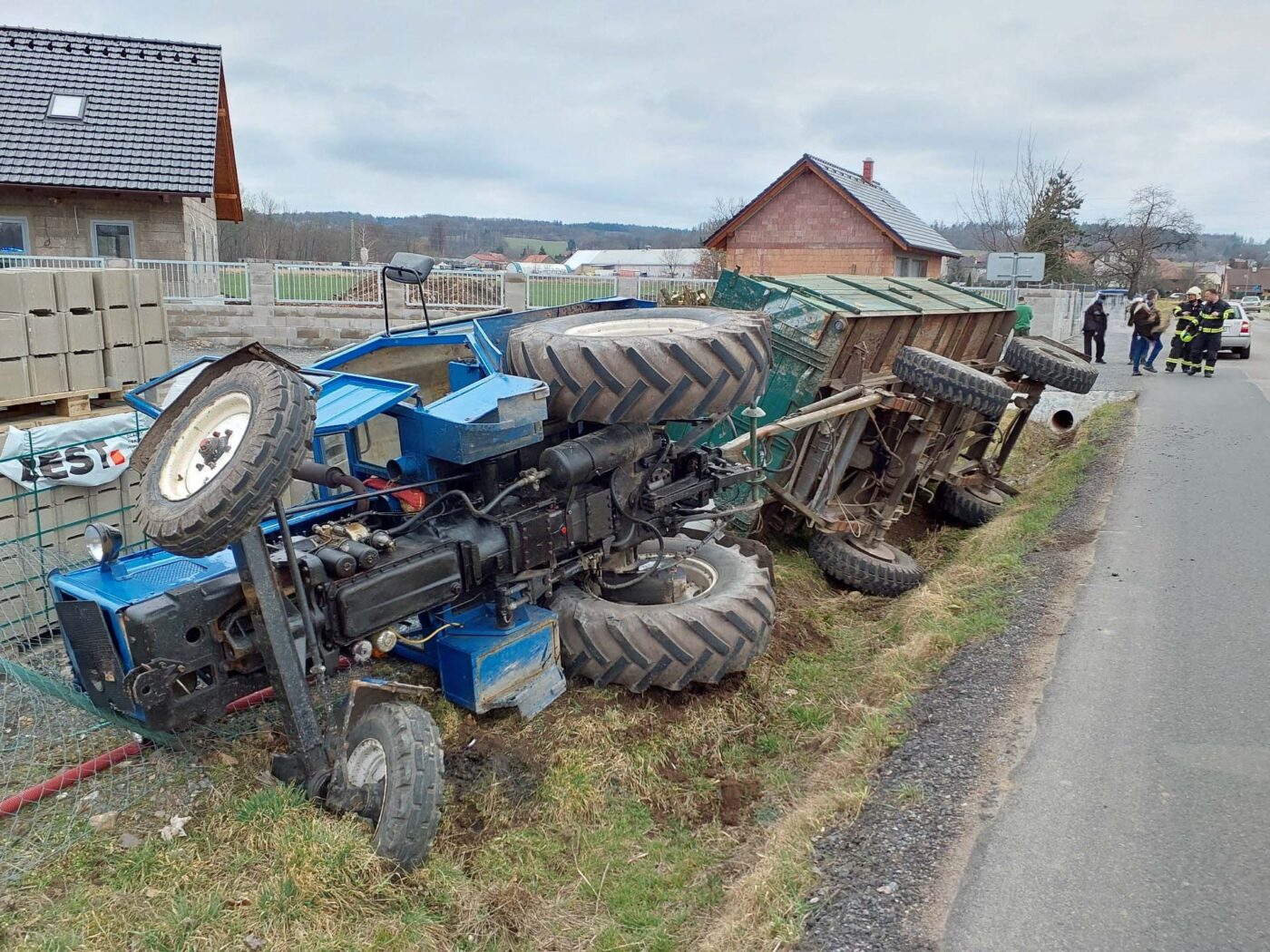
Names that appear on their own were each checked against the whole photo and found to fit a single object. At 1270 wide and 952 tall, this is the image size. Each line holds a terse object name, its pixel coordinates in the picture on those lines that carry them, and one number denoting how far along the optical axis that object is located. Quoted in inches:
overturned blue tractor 124.7
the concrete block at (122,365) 238.1
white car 850.8
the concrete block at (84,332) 229.1
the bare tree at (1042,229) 1417.3
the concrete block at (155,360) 247.0
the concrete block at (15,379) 217.2
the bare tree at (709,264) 1107.9
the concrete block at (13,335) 214.5
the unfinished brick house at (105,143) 701.9
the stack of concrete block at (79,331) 217.3
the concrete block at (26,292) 213.9
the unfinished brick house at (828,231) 1169.4
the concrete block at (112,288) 234.5
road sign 730.8
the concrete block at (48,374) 222.8
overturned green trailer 267.9
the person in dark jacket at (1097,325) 745.0
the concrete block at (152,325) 245.0
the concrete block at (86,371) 230.1
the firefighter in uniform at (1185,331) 677.3
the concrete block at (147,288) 242.4
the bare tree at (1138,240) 1943.9
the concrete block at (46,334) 220.7
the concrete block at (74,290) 224.8
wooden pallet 226.7
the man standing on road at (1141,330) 679.7
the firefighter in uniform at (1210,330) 665.0
